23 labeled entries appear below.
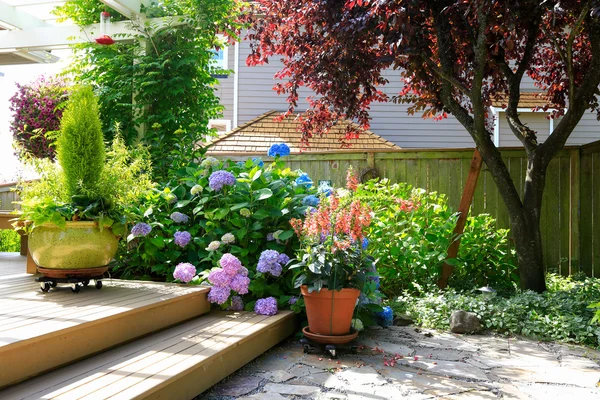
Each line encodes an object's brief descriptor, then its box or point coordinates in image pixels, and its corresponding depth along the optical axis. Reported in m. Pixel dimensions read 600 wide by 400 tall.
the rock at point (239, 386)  2.55
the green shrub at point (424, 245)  4.82
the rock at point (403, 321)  4.15
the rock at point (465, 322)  3.90
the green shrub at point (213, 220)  3.88
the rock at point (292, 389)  2.53
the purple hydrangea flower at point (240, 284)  3.46
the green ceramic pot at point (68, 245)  3.20
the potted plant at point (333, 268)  3.20
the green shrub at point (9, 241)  8.55
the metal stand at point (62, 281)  3.22
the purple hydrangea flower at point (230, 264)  3.46
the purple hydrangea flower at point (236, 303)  3.62
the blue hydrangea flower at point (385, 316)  3.95
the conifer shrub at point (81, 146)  3.26
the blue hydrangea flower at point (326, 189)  4.04
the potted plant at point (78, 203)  3.20
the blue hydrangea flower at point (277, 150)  4.34
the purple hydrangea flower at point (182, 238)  3.88
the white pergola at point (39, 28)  5.84
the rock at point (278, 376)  2.75
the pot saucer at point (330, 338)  3.20
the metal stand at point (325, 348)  3.20
